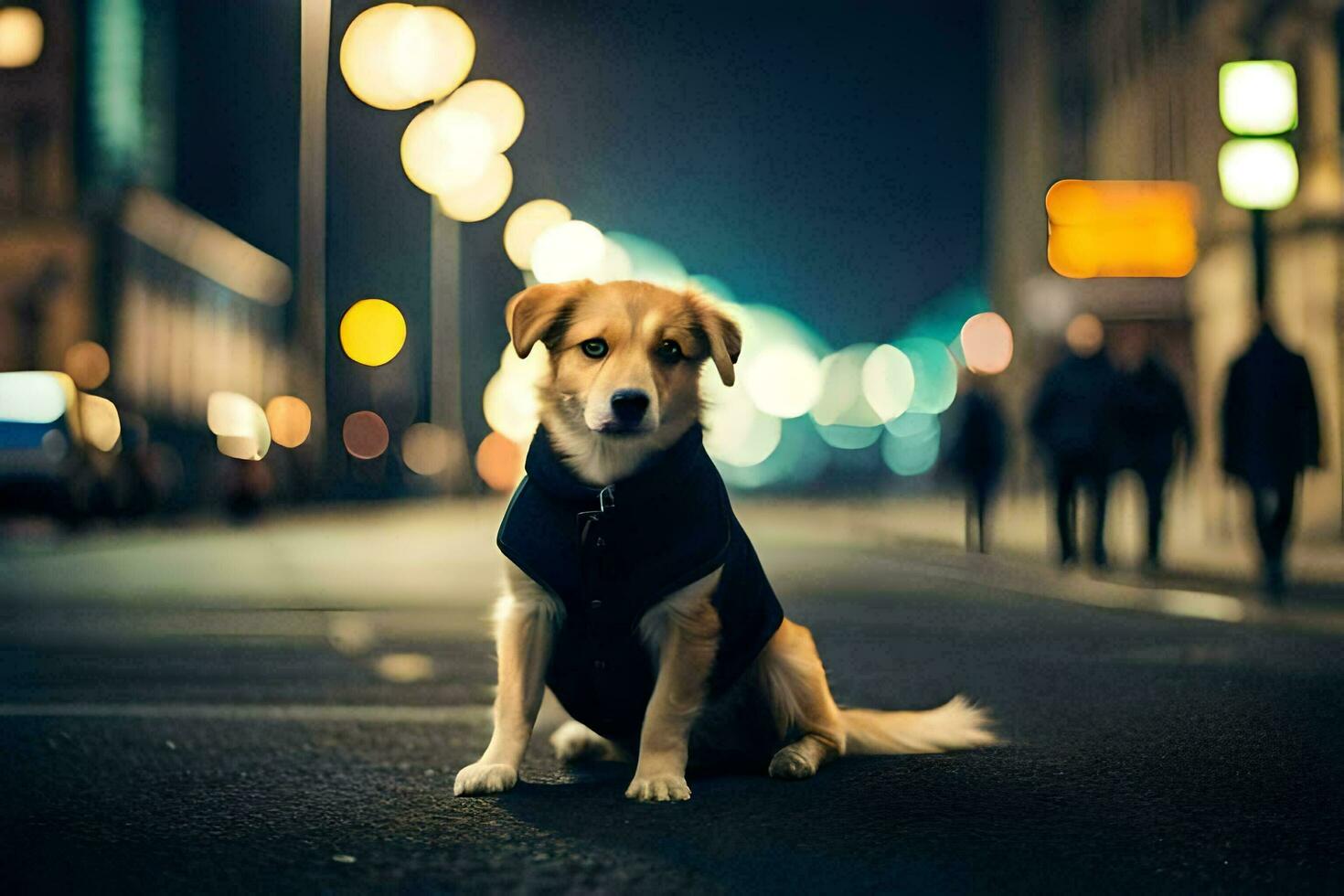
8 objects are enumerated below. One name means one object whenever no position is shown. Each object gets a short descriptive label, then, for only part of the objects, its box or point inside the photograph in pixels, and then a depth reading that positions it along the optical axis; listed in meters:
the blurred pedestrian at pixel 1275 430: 13.73
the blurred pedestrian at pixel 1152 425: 15.52
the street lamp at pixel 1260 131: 14.38
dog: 4.71
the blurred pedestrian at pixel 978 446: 20.31
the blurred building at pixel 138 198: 58.78
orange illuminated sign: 34.22
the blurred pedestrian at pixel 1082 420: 15.52
